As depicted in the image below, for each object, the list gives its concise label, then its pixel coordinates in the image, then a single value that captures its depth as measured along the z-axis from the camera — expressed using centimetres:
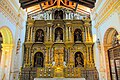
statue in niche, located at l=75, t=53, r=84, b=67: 890
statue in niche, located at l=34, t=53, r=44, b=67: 898
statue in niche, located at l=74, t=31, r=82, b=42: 956
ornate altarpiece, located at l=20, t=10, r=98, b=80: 855
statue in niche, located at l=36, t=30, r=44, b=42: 952
